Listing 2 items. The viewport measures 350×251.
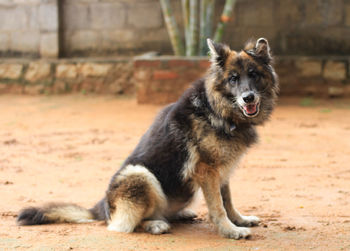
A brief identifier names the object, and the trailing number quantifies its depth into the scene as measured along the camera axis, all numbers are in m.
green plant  11.54
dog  4.52
